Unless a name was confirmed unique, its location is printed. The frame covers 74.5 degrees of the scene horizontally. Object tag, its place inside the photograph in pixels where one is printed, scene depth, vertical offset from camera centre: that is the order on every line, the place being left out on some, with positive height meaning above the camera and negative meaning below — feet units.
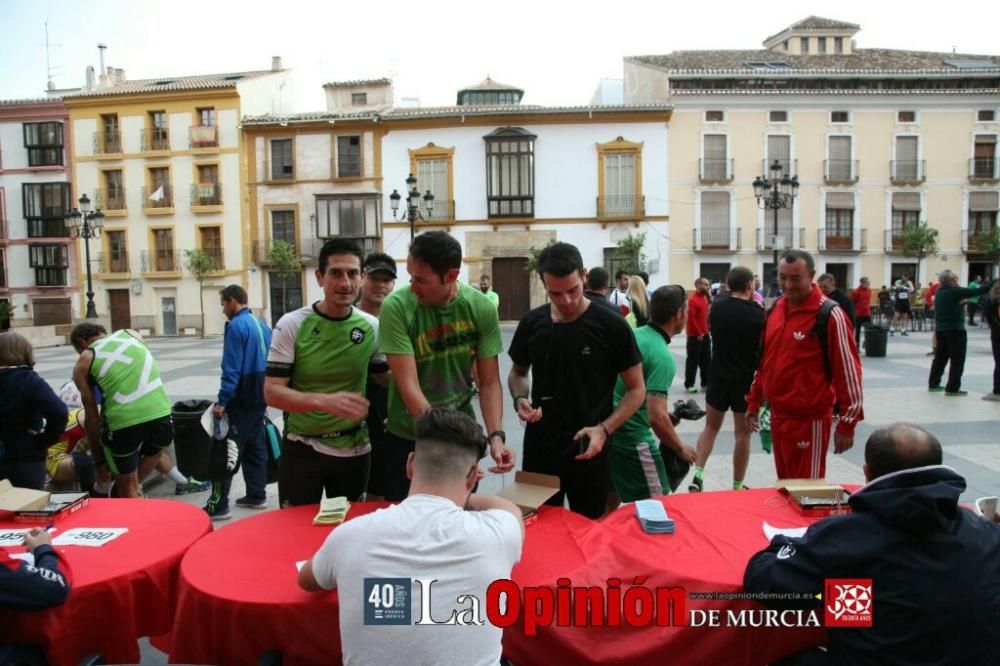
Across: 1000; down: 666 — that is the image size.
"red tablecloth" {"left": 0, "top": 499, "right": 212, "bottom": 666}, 6.50 -3.36
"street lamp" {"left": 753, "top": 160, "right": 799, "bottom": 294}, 62.19 +7.32
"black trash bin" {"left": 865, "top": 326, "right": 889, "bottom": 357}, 42.09 -5.20
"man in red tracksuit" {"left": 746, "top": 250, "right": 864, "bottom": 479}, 12.21 -2.24
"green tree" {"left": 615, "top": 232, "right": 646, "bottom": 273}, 88.02 +1.49
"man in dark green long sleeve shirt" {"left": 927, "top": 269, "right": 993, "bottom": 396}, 28.35 -3.26
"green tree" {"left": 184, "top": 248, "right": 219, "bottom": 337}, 95.71 +1.19
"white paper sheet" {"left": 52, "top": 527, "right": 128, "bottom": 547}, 7.68 -3.10
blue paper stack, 7.69 -3.02
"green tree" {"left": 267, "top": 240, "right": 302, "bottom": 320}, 94.12 +1.75
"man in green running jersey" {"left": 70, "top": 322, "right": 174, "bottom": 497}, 14.35 -2.70
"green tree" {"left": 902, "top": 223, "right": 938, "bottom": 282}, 89.86 +2.33
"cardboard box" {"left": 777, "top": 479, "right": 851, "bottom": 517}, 8.23 -3.03
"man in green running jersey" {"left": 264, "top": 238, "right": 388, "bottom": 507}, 10.00 -1.52
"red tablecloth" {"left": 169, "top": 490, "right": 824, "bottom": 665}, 6.21 -3.16
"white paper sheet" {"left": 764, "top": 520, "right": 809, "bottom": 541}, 7.47 -3.09
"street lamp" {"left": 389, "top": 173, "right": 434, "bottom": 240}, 61.00 +6.84
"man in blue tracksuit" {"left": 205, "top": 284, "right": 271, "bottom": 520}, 15.73 -3.02
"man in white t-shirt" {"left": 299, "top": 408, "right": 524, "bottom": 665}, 5.23 -2.39
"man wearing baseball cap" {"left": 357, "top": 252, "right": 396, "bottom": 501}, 11.34 -1.48
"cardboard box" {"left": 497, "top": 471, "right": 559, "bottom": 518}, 8.11 -2.92
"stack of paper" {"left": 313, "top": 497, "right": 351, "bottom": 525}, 8.14 -3.02
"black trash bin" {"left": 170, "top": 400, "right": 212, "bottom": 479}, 18.40 -4.80
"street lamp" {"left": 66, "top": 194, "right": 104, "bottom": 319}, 68.44 +5.72
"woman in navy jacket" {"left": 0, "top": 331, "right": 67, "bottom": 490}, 12.35 -2.65
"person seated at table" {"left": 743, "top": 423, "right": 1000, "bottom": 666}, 5.43 -2.60
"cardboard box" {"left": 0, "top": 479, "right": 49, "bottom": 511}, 8.54 -2.94
